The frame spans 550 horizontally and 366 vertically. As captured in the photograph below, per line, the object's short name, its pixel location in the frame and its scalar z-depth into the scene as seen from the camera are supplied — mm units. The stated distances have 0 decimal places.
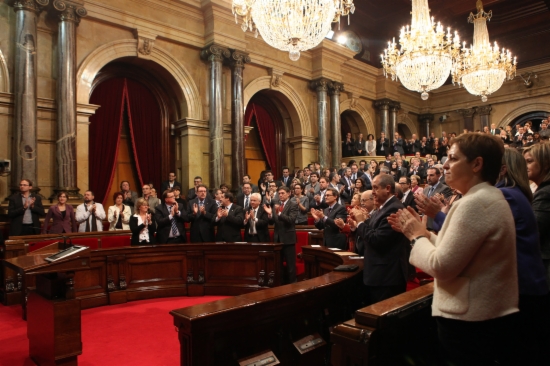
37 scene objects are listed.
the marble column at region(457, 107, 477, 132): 15812
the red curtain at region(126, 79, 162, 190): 9266
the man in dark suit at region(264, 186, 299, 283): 5355
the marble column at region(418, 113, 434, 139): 16734
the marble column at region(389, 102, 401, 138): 14617
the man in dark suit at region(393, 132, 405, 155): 12445
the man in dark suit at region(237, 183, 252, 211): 6871
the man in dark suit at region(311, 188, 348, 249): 4875
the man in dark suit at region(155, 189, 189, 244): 5551
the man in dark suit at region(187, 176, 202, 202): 8031
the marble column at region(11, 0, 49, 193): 6848
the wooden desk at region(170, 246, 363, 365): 2039
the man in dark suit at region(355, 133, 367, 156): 12656
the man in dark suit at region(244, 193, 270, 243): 5602
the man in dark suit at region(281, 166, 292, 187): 9547
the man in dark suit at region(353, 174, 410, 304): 2662
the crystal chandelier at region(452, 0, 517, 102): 9086
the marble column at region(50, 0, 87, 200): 7188
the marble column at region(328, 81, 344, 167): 12117
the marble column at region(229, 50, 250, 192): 9586
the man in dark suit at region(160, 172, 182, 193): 8653
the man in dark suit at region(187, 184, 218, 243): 5883
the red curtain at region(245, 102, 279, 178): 11484
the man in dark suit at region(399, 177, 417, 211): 5836
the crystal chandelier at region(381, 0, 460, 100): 7168
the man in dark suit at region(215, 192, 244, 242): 5676
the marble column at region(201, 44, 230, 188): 9219
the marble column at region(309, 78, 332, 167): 11930
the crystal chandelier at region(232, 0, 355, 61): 5316
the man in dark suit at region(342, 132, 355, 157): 12719
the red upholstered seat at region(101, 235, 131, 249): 5697
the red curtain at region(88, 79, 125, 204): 8609
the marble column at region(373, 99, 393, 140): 14422
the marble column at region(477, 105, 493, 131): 15459
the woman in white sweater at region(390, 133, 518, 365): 1293
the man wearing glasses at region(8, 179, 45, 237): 6027
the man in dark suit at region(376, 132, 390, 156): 12669
